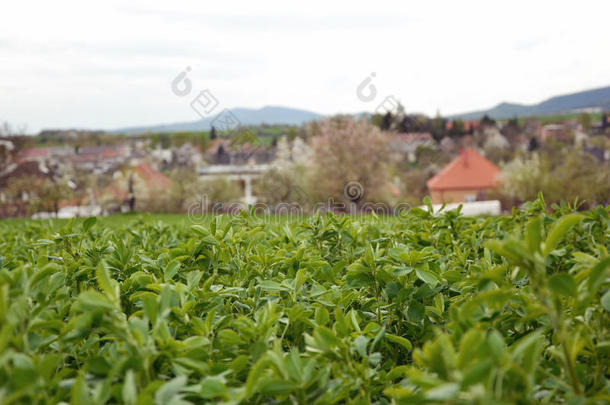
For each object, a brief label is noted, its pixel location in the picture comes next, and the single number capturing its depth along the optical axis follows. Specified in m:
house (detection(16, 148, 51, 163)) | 36.08
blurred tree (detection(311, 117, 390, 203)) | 29.73
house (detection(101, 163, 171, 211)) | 35.78
